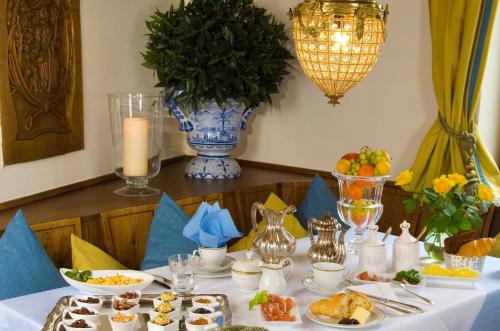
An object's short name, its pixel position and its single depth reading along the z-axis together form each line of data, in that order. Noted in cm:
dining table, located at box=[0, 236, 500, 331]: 221
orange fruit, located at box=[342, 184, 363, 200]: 289
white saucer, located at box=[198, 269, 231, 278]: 259
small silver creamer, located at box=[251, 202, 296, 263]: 264
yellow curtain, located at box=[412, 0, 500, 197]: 343
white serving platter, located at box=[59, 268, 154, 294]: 236
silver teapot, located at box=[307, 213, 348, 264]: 266
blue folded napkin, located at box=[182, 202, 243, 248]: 272
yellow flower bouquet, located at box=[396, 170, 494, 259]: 280
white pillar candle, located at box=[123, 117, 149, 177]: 351
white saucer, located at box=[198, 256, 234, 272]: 261
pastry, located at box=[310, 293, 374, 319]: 221
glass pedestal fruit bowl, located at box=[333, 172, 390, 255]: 288
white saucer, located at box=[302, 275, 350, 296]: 245
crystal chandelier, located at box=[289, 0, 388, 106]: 254
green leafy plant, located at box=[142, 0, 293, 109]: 371
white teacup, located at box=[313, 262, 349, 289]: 244
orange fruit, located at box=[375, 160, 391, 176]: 285
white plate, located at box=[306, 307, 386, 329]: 216
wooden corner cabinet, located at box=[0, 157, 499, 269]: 308
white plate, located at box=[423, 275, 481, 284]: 257
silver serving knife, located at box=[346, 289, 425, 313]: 231
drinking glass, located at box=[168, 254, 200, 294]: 235
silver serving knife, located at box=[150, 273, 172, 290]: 248
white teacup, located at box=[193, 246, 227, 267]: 263
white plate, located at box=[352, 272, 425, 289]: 253
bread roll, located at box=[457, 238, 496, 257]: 271
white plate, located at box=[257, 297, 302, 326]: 217
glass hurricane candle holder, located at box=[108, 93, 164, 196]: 353
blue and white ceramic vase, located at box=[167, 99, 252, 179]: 389
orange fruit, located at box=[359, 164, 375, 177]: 288
